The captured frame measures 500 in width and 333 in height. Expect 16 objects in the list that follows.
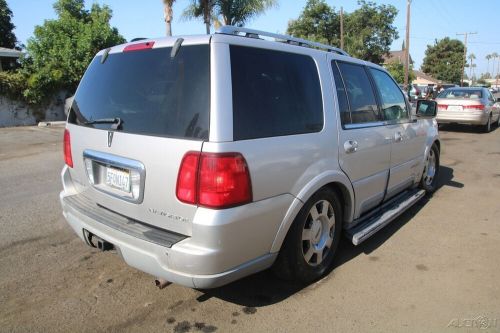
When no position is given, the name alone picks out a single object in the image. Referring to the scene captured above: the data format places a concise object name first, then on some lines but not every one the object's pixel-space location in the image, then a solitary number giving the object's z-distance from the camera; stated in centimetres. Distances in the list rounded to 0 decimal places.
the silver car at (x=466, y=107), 1309
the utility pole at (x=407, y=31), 2811
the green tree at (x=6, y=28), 2656
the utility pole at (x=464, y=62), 5936
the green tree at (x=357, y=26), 3944
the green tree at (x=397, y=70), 3841
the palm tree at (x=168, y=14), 1658
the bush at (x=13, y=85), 1503
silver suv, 243
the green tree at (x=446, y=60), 6519
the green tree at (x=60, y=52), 1593
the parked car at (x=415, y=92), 2697
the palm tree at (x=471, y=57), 10050
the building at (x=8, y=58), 2028
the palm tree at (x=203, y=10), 1877
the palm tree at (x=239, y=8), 1888
